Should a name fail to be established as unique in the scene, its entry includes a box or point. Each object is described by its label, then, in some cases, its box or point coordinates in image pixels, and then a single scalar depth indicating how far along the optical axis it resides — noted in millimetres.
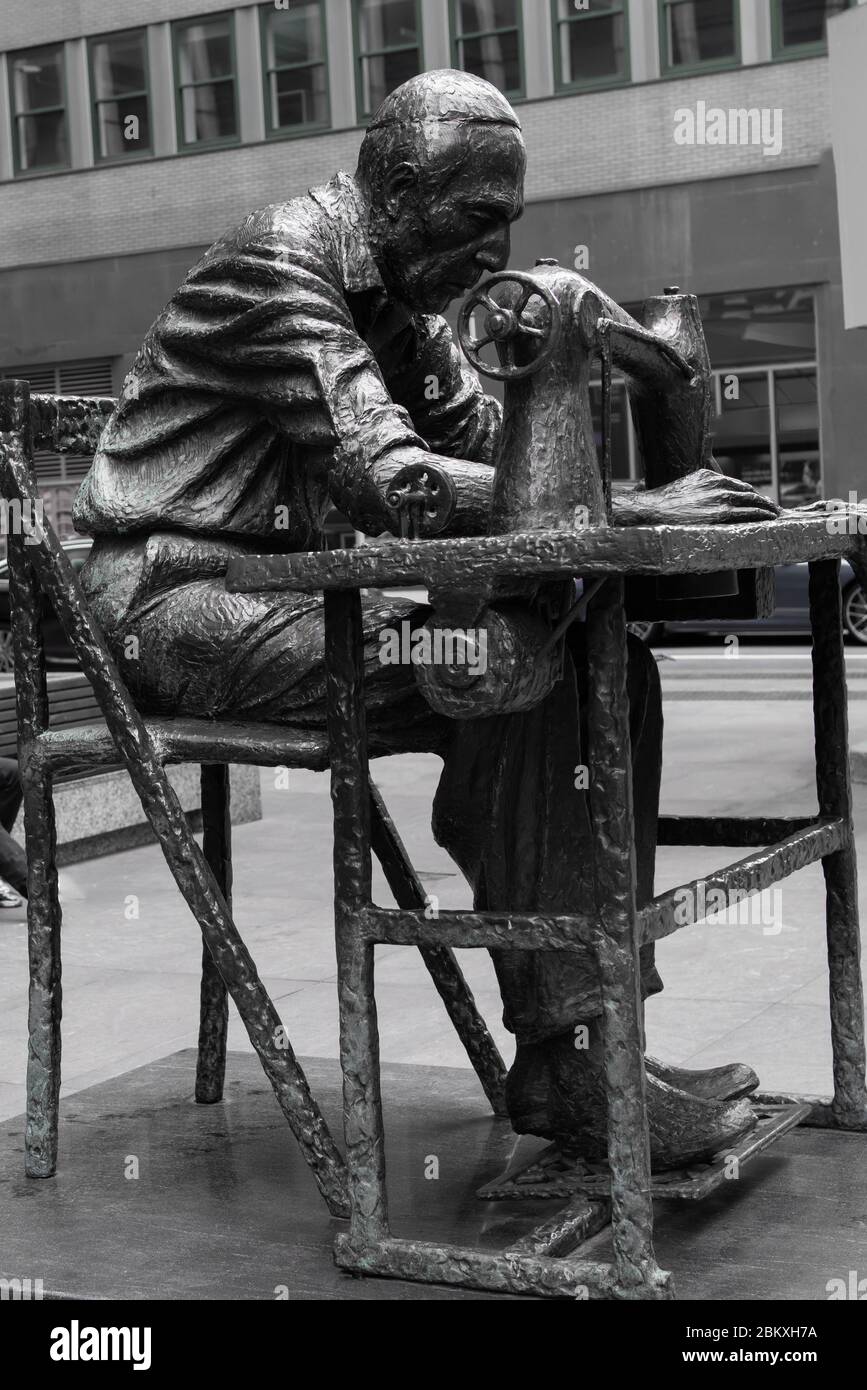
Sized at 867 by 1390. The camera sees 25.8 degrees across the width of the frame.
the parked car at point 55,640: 16453
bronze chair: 2926
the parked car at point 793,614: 16422
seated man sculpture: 2840
